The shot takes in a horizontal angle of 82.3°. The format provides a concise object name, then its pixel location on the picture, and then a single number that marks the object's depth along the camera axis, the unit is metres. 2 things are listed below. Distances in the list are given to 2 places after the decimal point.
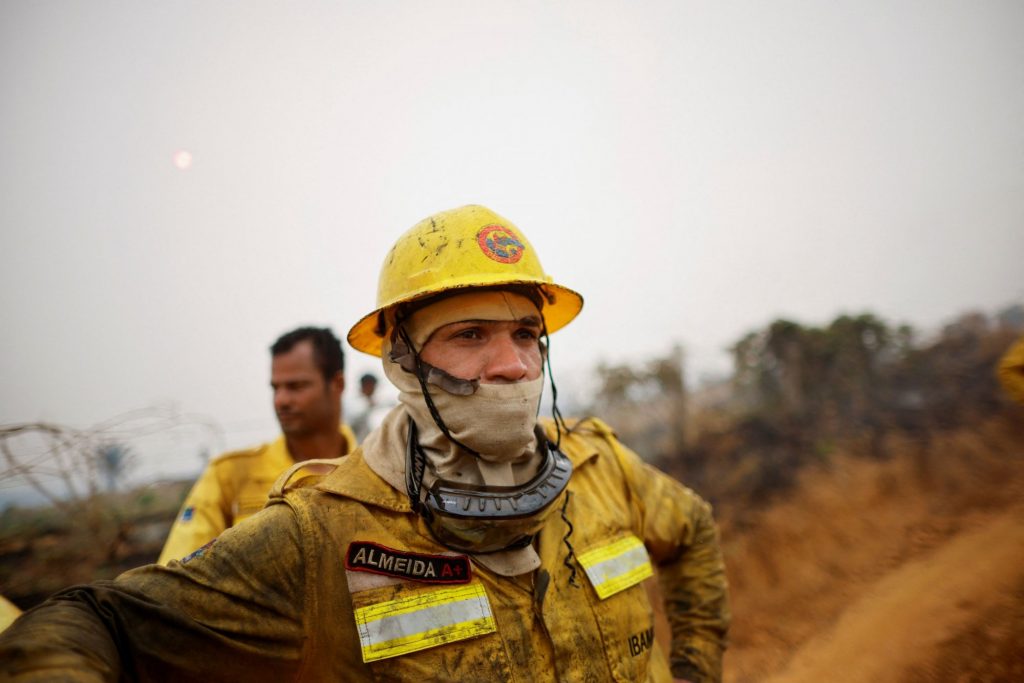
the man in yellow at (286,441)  1.22
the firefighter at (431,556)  0.55
